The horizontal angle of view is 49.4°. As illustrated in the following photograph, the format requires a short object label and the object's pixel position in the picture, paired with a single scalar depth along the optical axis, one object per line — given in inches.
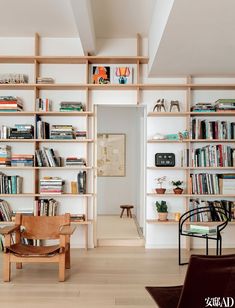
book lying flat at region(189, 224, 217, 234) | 120.7
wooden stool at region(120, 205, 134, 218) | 226.0
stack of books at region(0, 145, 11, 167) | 141.7
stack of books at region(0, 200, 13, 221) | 141.6
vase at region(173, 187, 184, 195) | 142.2
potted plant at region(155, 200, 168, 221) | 142.7
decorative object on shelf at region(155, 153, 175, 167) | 144.6
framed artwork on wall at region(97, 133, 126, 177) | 242.6
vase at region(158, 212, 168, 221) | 142.6
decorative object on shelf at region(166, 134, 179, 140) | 144.3
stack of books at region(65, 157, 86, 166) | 144.2
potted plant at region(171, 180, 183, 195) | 142.2
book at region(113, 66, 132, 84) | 147.6
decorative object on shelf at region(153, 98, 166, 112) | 144.7
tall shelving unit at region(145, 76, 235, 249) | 141.9
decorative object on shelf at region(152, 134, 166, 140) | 144.6
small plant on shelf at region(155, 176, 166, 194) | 148.6
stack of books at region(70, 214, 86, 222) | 142.8
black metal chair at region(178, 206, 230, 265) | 138.3
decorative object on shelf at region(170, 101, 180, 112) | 144.7
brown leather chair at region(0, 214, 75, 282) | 105.1
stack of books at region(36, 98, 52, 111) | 143.2
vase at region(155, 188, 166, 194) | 143.5
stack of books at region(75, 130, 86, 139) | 145.6
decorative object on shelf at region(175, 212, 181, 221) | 145.1
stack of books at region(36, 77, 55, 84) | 142.8
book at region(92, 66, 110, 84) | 147.2
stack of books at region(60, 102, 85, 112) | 142.8
